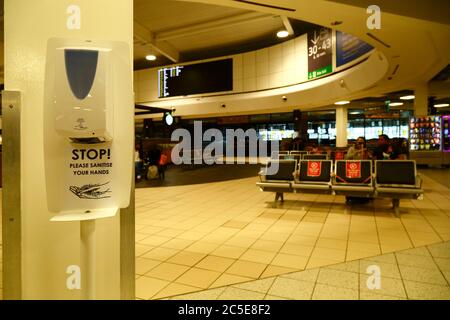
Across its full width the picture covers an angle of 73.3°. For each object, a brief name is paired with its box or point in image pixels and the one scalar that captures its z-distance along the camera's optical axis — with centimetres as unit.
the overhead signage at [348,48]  872
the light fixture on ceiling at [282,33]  1082
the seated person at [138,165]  1027
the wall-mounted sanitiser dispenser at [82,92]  133
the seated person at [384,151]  696
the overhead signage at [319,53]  1054
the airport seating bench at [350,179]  540
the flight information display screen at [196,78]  1467
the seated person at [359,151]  666
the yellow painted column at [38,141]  183
